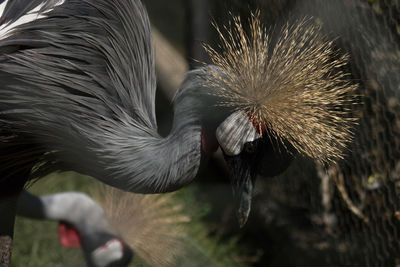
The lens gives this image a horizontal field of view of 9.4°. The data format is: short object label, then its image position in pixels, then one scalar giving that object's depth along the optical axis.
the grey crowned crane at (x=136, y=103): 2.17
